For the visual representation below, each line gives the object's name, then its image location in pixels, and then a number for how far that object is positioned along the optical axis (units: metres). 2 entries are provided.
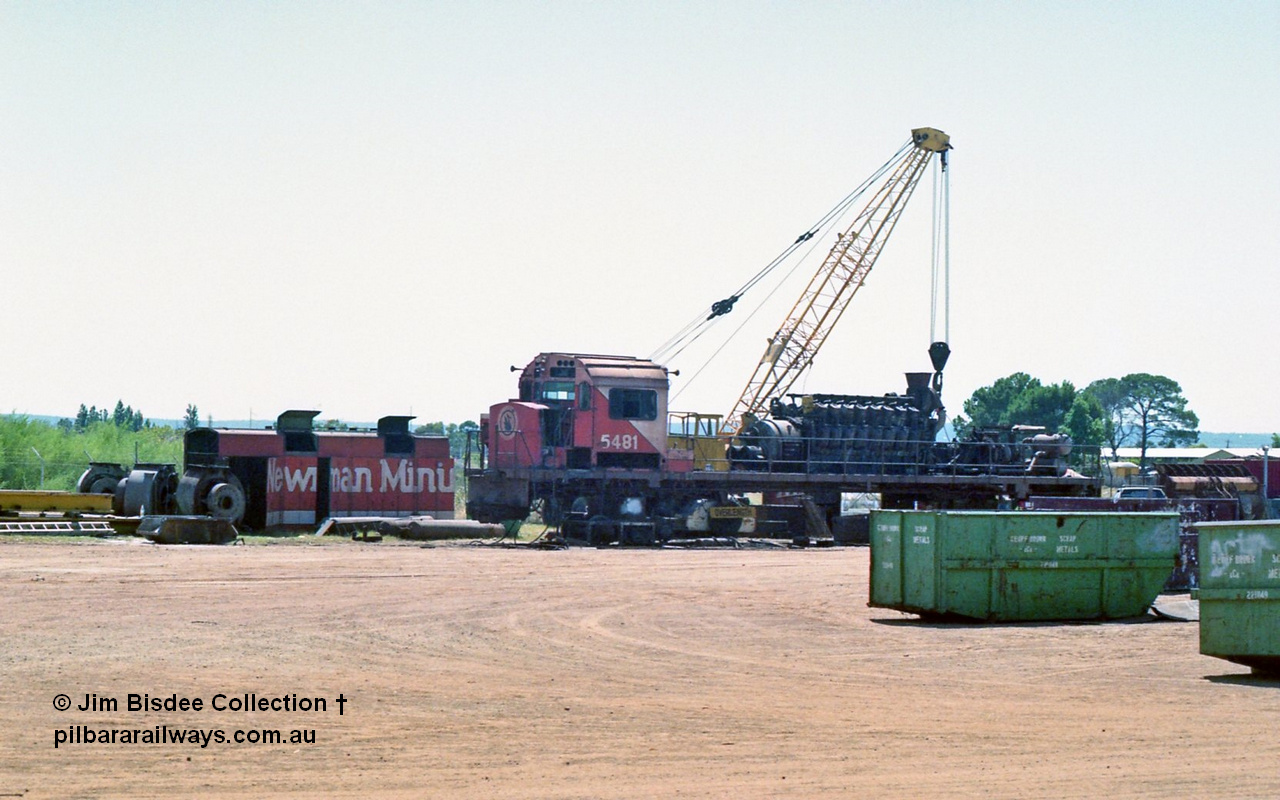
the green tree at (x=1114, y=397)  173.50
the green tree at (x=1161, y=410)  166.00
